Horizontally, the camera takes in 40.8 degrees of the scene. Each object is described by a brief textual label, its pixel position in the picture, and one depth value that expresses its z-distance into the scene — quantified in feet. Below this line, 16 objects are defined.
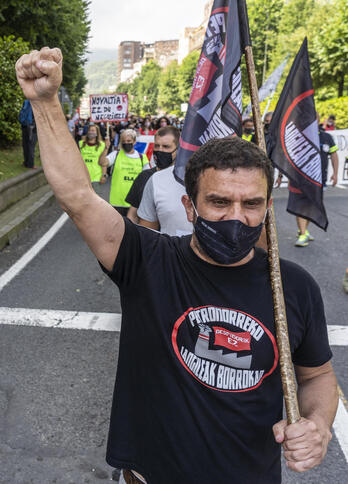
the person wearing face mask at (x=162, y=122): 50.46
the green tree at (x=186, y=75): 276.41
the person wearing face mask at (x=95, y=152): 29.07
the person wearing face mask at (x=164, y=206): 12.65
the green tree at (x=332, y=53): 101.86
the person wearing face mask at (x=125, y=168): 23.06
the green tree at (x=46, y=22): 53.72
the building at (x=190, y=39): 387.34
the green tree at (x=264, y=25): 180.65
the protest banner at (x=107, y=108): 43.09
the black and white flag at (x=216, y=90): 10.25
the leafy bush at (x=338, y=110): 78.07
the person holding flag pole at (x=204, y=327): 4.96
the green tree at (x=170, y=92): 314.98
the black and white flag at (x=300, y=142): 14.80
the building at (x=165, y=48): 614.75
